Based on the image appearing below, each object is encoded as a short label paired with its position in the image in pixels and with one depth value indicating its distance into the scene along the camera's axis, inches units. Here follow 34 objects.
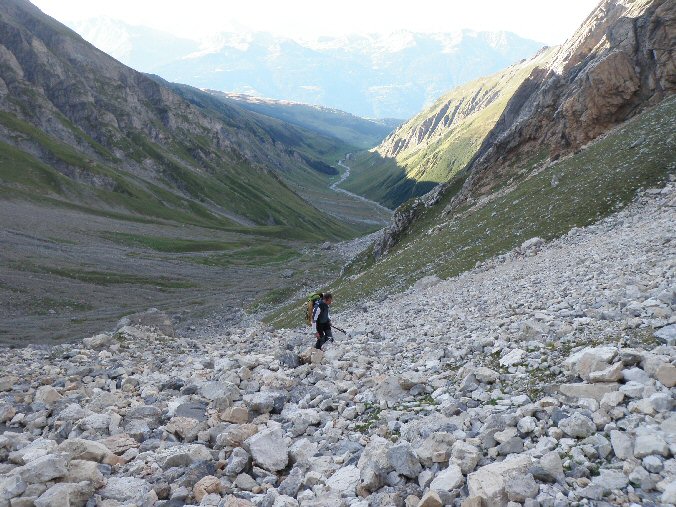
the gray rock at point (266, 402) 546.6
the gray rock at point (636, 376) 358.3
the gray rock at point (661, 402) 320.5
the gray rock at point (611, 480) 272.8
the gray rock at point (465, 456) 323.6
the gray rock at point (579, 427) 322.9
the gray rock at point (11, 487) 369.4
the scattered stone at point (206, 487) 375.2
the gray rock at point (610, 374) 373.4
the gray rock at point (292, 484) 372.8
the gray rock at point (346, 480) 355.9
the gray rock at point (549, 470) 292.7
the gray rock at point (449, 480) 309.9
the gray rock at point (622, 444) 292.8
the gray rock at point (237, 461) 406.9
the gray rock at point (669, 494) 250.2
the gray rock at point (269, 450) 415.2
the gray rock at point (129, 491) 379.9
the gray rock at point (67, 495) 357.7
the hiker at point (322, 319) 852.6
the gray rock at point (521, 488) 281.4
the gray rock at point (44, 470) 386.0
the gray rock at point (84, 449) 439.2
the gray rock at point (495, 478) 285.4
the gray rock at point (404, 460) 343.6
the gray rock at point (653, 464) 273.0
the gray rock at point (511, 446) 330.6
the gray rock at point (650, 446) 281.3
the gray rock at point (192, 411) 550.9
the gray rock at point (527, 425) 346.8
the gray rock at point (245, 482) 389.4
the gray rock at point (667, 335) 414.4
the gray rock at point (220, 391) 578.6
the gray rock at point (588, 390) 365.1
